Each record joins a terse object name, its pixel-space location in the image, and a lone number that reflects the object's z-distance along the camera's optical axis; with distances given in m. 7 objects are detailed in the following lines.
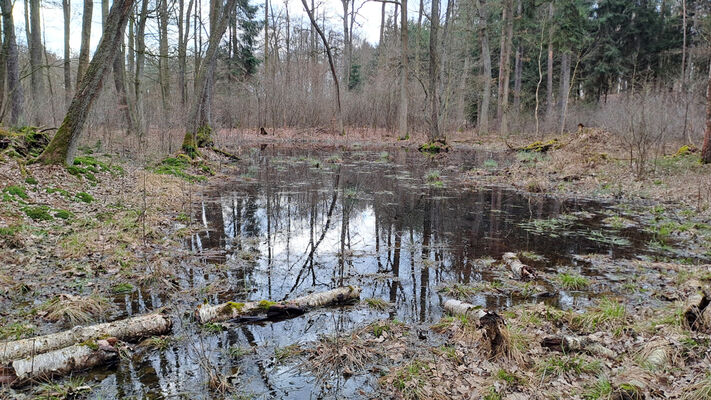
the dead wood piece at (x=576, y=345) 3.68
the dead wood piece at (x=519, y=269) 5.66
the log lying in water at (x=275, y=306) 4.31
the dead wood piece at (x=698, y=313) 3.85
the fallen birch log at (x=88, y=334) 3.34
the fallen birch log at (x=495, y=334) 3.71
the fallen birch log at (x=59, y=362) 3.13
